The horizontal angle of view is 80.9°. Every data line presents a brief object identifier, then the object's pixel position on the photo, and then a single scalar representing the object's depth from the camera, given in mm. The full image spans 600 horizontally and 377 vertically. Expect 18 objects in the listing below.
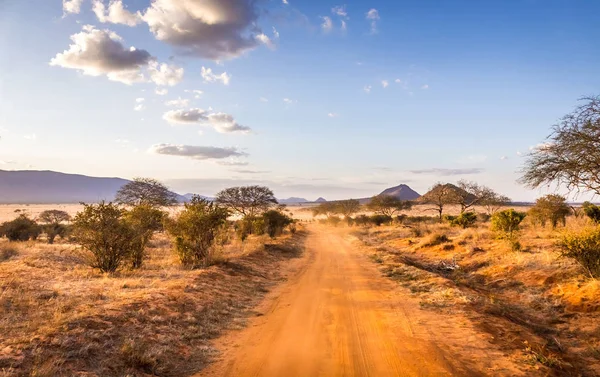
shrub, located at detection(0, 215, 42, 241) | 28594
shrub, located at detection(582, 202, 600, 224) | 28556
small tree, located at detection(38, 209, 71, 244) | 29761
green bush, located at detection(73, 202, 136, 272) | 14523
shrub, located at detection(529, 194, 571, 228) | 31188
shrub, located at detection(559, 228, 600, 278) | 11812
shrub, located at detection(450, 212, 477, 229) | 37000
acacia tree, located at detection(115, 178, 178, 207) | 41406
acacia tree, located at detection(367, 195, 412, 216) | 69188
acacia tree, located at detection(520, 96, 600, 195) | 12266
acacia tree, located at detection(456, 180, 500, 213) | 54625
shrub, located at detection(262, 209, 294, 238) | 36531
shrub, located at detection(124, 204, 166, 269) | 15625
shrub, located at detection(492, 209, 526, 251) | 24750
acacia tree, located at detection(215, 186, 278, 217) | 54062
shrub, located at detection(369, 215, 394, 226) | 57469
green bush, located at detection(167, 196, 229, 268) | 16938
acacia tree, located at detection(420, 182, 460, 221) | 56106
